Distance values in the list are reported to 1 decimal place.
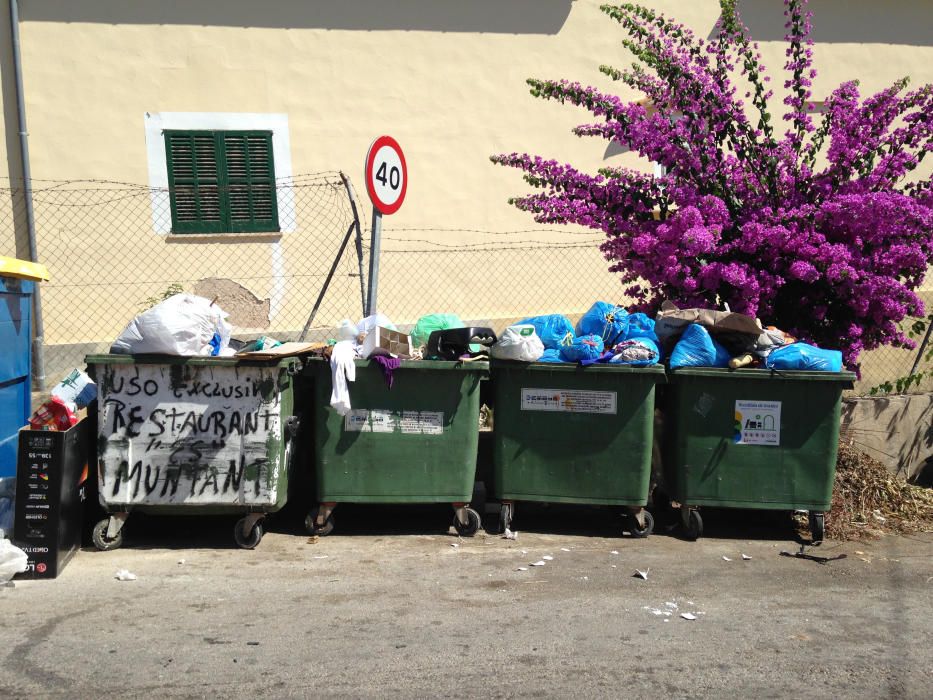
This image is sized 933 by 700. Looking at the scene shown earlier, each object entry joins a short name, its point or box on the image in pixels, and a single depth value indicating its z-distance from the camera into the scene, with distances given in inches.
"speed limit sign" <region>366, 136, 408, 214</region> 255.4
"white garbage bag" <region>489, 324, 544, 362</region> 218.5
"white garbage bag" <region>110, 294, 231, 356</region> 201.9
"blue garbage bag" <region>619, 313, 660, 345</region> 229.3
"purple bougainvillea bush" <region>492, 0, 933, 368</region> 243.3
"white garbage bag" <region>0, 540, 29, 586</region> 181.3
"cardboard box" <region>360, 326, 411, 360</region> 214.1
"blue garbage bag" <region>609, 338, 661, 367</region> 218.4
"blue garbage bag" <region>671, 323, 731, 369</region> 221.5
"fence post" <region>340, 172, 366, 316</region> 307.5
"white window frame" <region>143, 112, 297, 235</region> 369.4
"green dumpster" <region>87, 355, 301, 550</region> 205.2
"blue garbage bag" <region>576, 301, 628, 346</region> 229.6
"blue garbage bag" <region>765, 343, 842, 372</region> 219.0
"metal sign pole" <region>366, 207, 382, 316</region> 258.5
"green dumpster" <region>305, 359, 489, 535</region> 217.3
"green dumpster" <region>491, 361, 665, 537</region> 219.9
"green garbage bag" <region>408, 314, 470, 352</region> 243.4
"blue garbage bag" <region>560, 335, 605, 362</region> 219.5
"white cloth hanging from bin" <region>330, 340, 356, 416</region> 209.2
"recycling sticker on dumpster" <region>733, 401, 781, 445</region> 220.8
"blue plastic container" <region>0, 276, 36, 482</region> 212.5
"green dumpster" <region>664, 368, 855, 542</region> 220.5
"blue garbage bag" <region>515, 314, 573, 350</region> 227.6
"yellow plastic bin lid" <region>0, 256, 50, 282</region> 210.4
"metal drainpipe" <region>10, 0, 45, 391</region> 351.6
